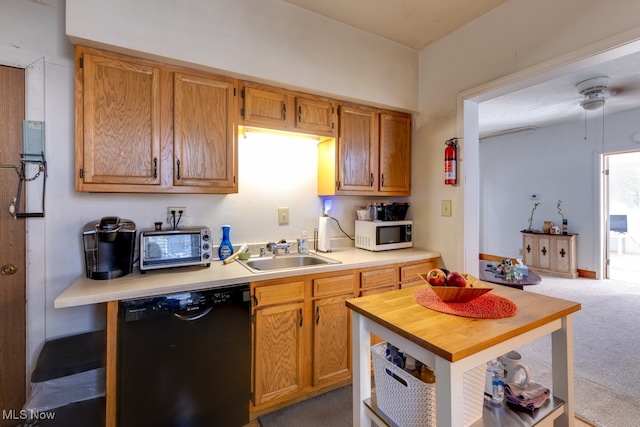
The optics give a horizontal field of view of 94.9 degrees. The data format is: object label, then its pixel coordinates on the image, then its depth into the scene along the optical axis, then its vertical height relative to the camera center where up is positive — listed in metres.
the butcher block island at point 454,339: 0.88 -0.44
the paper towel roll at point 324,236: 2.53 -0.21
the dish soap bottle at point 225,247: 2.16 -0.26
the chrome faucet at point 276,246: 2.36 -0.28
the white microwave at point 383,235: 2.57 -0.21
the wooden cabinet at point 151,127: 1.66 +0.52
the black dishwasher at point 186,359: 1.45 -0.79
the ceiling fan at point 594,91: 3.30 +1.45
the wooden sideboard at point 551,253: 4.97 -0.72
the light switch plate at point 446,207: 2.47 +0.04
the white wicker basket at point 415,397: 1.03 -0.68
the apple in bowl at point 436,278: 1.26 -0.29
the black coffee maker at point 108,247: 1.63 -0.20
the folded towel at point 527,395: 1.16 -0.74
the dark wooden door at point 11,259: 1.67 -0.28
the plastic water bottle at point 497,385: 1.18 -0.70
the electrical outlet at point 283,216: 2.51 -0.04
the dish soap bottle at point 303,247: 2.49 -0.30
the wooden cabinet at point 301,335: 1.81 -0.81
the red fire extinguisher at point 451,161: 2.37 +0.41
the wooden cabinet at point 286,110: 2.08 +0.77
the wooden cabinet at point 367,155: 2.47 +0.51
